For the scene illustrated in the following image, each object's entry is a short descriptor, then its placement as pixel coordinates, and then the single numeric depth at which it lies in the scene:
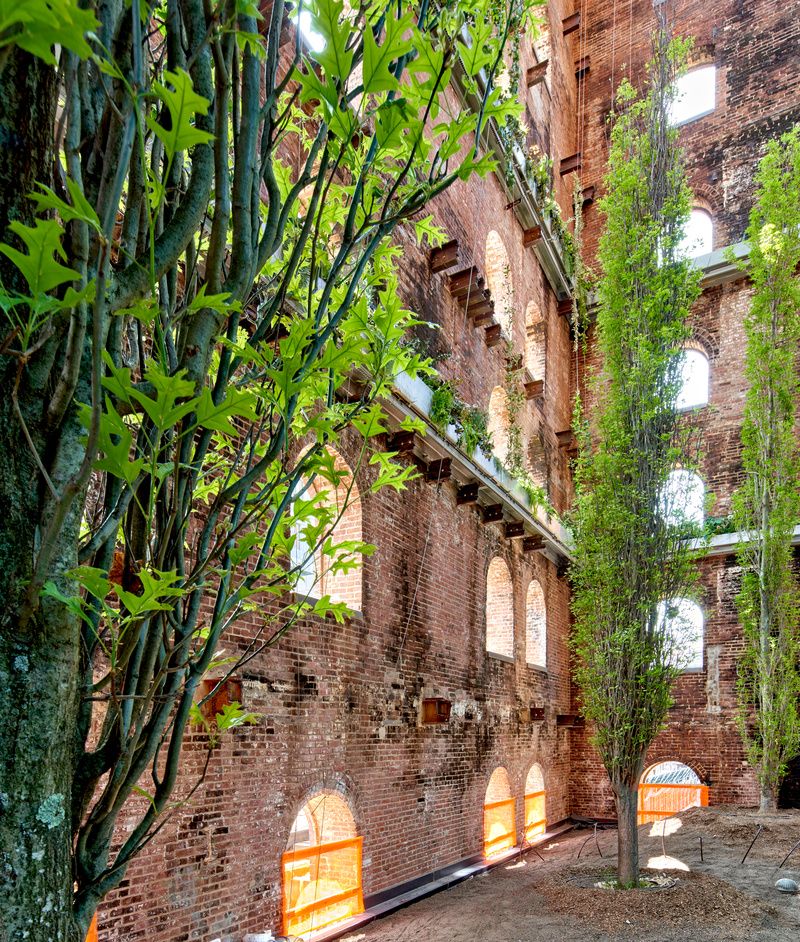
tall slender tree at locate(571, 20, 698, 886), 9.24
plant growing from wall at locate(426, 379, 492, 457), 9.64
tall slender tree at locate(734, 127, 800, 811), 13.94
